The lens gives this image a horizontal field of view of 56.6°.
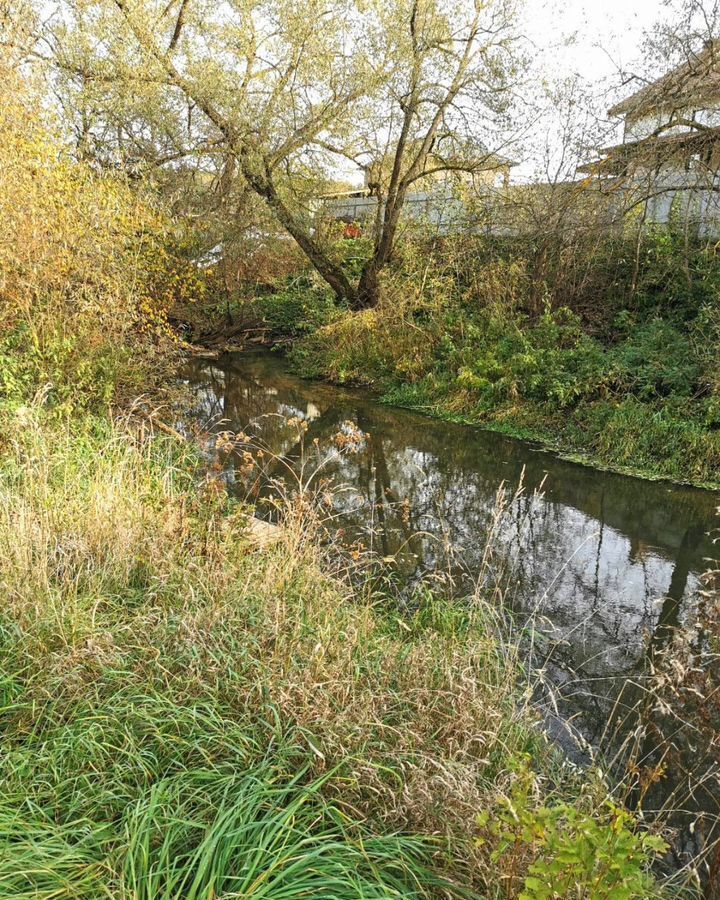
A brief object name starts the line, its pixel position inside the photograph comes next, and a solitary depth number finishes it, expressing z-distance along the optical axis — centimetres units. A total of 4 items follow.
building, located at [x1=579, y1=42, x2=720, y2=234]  923
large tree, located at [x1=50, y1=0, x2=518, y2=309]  1159
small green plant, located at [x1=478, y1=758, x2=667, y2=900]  182
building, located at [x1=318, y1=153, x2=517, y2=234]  1351
